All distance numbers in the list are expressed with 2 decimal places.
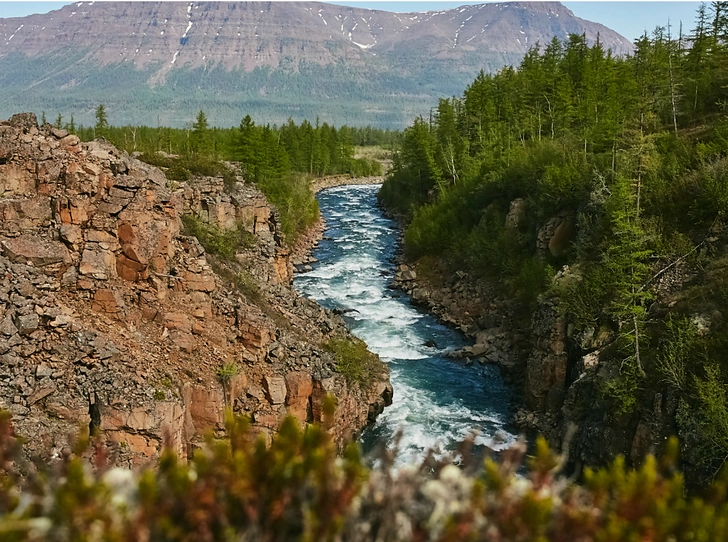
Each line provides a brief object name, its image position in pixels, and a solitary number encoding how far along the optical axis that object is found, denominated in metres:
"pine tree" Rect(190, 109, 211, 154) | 63.77
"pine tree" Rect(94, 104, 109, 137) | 76.38
